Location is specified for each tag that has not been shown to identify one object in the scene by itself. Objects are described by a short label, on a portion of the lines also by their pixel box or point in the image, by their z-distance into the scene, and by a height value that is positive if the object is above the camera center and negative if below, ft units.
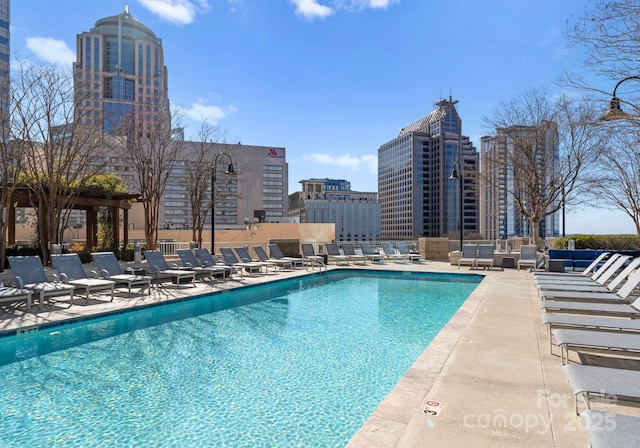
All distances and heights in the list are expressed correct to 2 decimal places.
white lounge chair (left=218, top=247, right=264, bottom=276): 41.35 -3.33
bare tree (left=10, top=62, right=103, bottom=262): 36.09 +8.97
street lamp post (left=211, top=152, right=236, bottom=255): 46.76 +6.73
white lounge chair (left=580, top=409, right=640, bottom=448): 6.50 -3.32
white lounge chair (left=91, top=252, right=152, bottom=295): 29.37 -3.20
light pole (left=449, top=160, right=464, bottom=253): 54.37 +7.23
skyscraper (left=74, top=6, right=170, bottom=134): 353.51 +157.85
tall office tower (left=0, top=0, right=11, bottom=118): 34.58 +12.46
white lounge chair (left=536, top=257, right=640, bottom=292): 22.01 -3.16
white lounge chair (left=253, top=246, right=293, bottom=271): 46.85 -3.48
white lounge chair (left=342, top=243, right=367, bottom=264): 55.70 -3.21
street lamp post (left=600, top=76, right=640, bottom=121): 22.33 +6.59
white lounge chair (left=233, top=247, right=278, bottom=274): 44.35 -2.98
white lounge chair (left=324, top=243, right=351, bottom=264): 54.80 -3.30
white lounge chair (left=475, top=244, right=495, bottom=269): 47.88 -3.11
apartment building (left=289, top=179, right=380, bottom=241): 484.74 +25.65
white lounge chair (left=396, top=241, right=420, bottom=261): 58.39 -3.12
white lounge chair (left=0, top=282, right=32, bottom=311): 22.45 -3.61
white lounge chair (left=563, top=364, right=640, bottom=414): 8.26 -3.27
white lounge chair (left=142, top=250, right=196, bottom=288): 33.30 -3.42
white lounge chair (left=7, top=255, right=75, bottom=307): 24.06 -3.10
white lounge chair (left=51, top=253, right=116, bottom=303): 26.27 -3.09
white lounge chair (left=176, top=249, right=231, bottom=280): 36.47 -3.48
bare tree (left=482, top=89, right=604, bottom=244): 59.26 +11.88
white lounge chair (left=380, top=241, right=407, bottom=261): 58.23 -3.09
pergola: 42.83 +3.06
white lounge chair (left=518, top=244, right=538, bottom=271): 45.32 -2.85
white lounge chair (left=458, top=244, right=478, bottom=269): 49.06 -3.15
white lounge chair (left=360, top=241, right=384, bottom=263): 56.90 -3.25
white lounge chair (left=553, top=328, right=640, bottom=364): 11.62 -3.24
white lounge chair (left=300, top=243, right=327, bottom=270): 50.98 -3.47
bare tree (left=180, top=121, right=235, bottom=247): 57.72 +7.61
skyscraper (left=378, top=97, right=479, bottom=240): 414.49 +57.41
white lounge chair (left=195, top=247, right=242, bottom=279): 38.75 -2.86
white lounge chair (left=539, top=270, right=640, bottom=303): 19.00 -3.21
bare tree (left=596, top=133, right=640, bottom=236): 56.29 +7.17
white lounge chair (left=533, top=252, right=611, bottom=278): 28.06 -3.18
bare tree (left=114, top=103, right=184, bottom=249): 51.93 +10.55
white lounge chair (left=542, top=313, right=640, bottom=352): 13.58 -3.25
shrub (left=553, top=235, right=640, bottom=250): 51.13 -1.51
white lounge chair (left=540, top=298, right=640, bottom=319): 16.40 -3.36
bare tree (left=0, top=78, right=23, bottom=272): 33.06 +6.01
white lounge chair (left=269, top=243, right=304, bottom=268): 50.03 -2.98
